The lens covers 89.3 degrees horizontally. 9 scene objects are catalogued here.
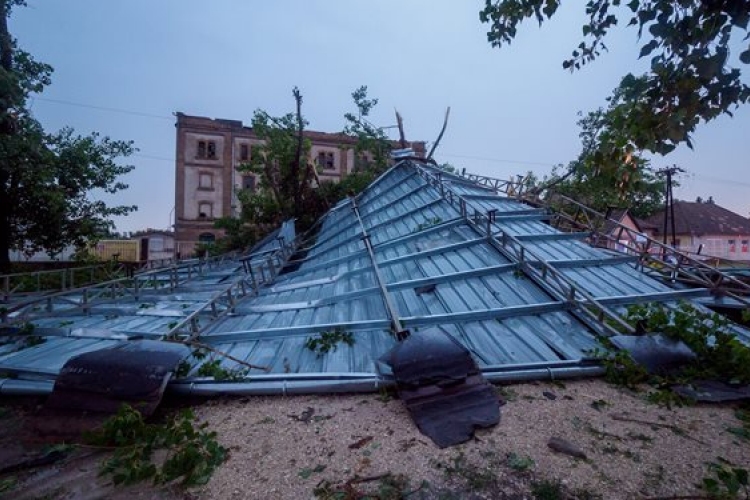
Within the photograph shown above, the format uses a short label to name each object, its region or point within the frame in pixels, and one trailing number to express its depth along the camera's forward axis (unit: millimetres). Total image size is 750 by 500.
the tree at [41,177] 13820
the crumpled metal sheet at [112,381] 3939
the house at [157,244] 38000
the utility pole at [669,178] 24203
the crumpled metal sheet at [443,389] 3600
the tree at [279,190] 18781
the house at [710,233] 39781
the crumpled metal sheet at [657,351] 4574
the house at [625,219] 31203
